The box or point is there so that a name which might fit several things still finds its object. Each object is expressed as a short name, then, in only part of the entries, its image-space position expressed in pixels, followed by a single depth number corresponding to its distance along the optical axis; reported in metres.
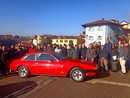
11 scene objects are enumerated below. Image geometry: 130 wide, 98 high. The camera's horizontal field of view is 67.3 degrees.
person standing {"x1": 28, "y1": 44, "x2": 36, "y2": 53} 6.99
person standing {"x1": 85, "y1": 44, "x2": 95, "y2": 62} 6.14
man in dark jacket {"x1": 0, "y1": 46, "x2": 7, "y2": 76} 5.48
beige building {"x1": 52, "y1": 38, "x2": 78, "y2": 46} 42.31
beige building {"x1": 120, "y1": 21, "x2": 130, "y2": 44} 32.40
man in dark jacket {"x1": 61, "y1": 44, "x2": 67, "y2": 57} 7.07
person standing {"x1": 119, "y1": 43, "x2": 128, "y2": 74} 5.93
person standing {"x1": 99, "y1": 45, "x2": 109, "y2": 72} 6.17
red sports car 4.82
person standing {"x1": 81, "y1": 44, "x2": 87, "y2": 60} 6.61
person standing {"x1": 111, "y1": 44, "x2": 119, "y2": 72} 6.22
